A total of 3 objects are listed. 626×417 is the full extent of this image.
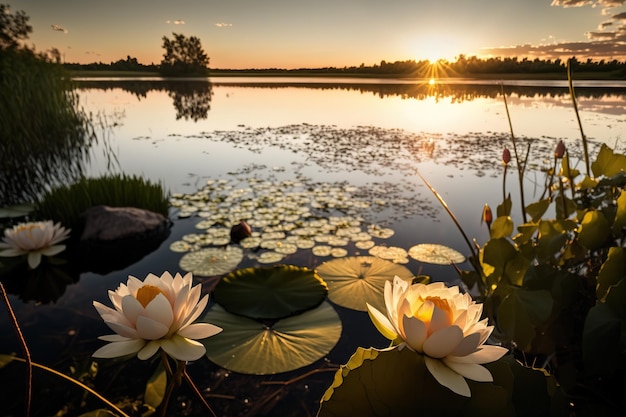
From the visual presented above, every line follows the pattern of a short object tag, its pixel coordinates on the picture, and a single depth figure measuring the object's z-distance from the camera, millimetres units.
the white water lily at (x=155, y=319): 892
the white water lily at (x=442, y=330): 749
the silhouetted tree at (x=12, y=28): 8977
